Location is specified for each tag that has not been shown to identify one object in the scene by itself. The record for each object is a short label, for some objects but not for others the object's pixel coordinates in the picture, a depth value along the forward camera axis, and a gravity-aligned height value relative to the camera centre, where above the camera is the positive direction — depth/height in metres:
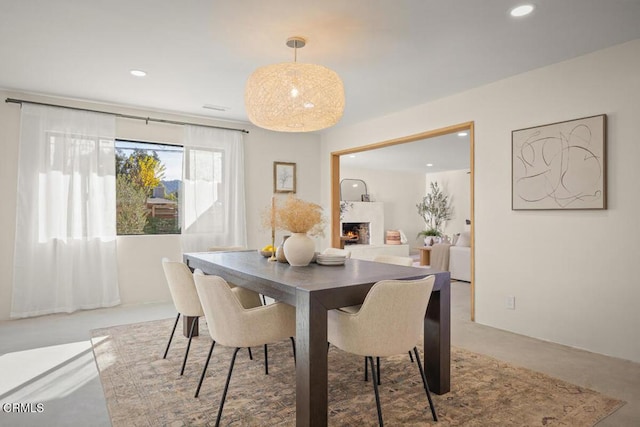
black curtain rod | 4.22 +1.18
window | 4.99 +0.33
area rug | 2.12 -1.12
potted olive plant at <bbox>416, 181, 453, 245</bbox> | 11.20 +0.08
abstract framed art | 3.16 +0.40
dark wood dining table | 1.86 -0.46
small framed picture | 5.98 +0.53
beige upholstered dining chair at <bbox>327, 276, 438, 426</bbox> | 1.94 -0.56
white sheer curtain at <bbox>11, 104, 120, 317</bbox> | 4.25 -0.03
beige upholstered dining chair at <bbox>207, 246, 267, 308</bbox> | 2.93 -0.66
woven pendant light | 2.77 +0.86
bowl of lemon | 3.26 -0.34
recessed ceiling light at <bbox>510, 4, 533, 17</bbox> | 2.51 +1.32
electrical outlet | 3.77 -0.88
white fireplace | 10.40 -0.31
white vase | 2.73 -0.27
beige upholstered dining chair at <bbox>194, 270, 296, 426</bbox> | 2.07 -0.59
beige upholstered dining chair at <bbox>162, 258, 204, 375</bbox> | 2.69 -0.53
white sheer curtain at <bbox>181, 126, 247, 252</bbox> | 5.17 +0.30
